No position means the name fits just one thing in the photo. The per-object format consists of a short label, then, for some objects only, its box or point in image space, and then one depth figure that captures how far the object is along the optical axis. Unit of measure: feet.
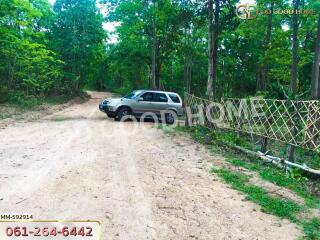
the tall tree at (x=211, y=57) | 37.98
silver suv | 44.01
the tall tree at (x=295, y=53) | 35.58
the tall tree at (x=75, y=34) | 79.38
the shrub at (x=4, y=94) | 52.98
